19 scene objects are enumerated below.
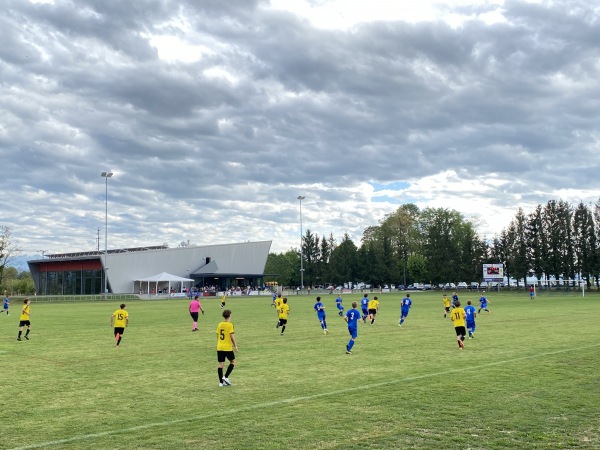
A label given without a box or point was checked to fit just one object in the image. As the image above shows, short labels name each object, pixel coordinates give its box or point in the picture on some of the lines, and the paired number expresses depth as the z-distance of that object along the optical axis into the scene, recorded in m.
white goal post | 87.75
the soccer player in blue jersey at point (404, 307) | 28.99
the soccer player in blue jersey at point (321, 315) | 26.09
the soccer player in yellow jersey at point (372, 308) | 30.30
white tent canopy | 90.29
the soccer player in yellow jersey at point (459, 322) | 19.55
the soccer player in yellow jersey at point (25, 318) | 24.52
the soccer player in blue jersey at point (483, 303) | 37.50
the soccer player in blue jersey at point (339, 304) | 32.22
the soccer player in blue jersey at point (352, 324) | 18.59
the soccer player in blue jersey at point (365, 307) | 32.03
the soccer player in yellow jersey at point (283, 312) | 25.25
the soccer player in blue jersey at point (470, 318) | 22.83
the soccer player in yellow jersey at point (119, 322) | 21.41
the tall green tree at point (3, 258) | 90.31
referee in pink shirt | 28.47
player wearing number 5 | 13.37
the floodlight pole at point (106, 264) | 81.19
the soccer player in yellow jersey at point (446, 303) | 35.70
